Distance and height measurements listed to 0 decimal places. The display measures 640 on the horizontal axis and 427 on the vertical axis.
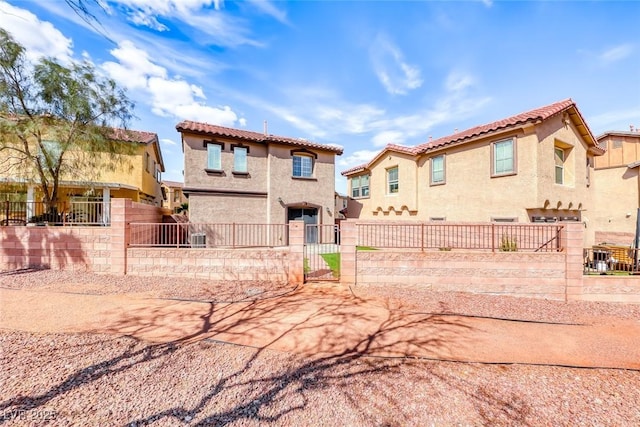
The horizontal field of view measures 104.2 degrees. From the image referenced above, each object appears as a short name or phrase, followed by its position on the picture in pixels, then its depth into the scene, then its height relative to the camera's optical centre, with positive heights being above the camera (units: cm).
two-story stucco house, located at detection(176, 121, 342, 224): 1255 +213
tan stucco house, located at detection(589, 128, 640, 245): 1472 +88
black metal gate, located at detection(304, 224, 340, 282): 808 -182
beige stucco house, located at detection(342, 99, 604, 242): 999 +208
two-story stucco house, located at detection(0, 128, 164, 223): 1016 +167
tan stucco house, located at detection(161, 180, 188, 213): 3519 +301
